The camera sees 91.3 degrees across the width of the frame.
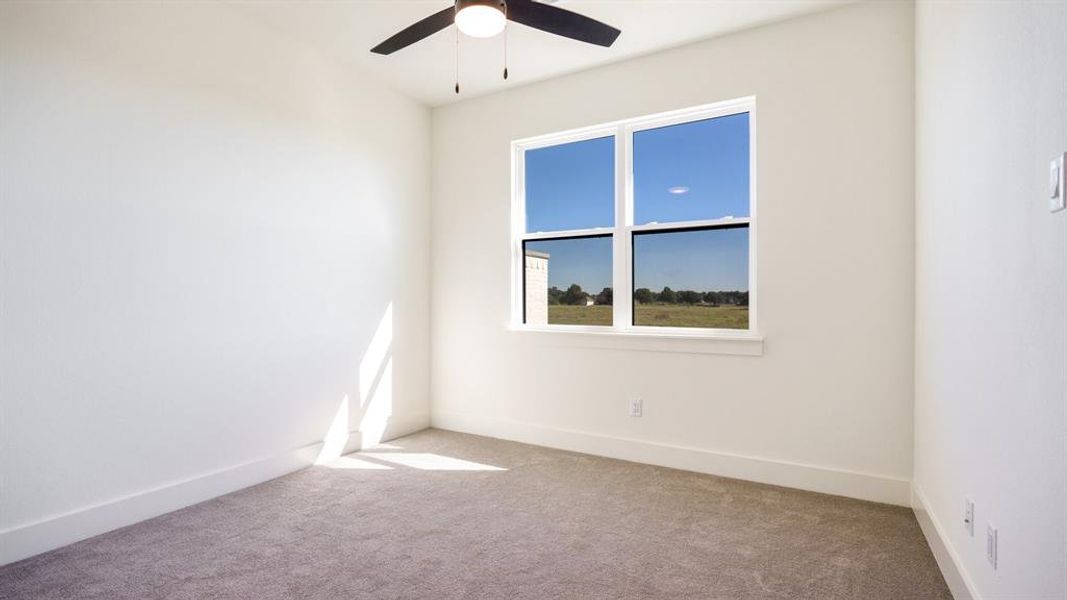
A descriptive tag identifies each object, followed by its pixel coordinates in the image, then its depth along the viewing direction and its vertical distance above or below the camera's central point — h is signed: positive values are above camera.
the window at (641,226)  3.42 +0.50
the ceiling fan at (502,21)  2.01 +1.15
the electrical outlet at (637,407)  3.63 -0.78
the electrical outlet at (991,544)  1.61 -0.78
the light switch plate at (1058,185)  1.14 +0.25
